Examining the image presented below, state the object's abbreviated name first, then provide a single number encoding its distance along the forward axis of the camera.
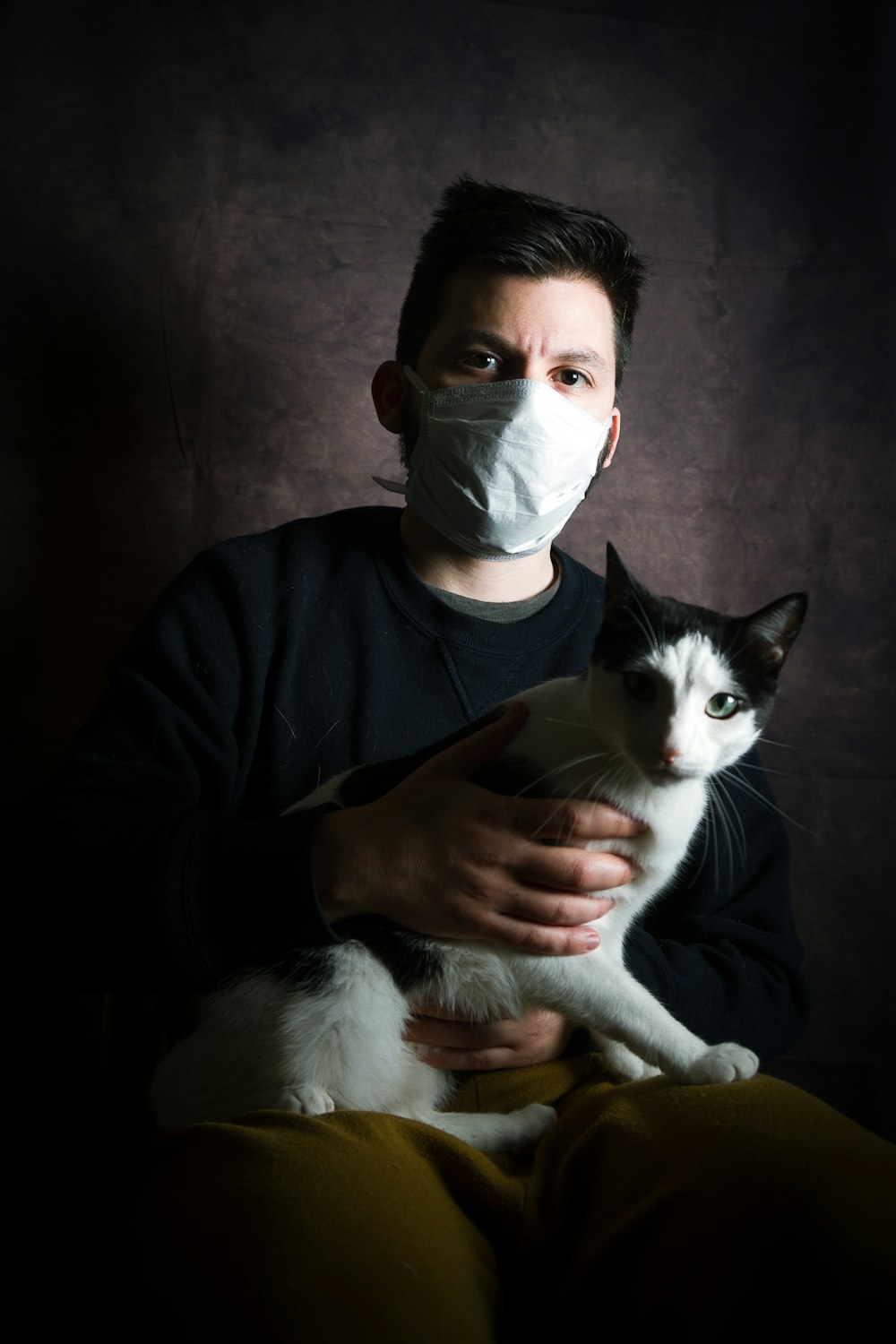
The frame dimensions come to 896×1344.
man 0.78
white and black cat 1.01
